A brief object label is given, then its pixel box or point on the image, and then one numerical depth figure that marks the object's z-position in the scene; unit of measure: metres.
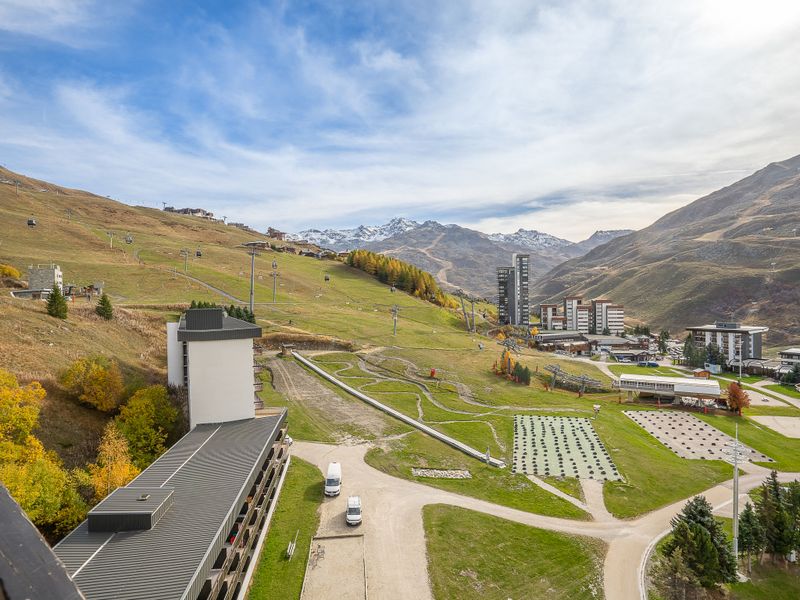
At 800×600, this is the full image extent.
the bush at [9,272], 71.70
